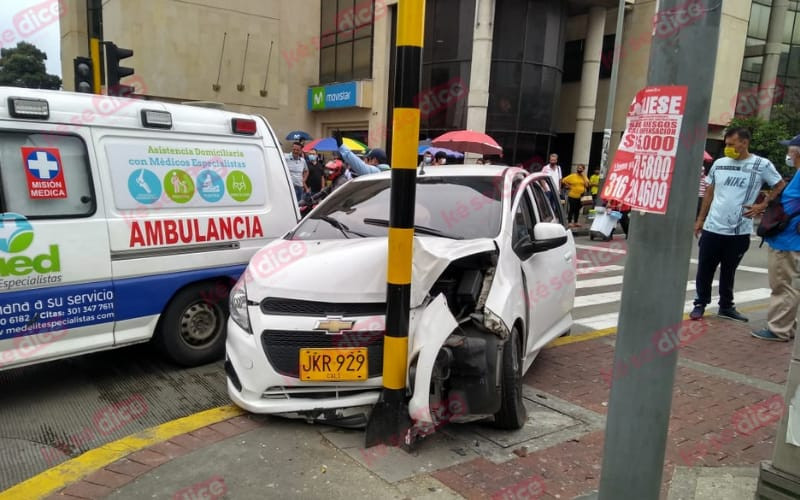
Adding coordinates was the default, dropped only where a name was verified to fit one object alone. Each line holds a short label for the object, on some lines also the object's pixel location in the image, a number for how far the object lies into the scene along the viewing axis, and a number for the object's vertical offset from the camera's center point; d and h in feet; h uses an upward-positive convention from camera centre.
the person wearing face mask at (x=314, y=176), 39.83 -2.77
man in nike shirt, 19.54 -1.77
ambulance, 12.93 -2.32
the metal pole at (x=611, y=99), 56.75 +5.09
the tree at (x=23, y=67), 192.66 +18.78
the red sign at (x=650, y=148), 6.82 +0.06
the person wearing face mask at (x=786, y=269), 18.10 -3.56
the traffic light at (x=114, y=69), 27.12 +2.73
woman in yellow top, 53.88 -3.78
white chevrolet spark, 11.23 -3.75
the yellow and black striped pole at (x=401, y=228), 10.47 -1.65
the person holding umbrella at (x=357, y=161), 22.62 -0.96
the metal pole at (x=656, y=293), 6.72 -1.76
